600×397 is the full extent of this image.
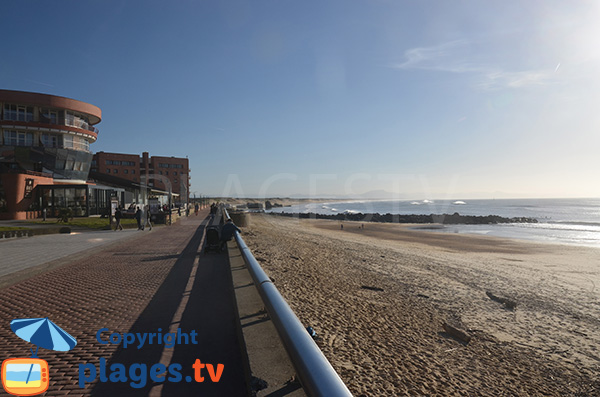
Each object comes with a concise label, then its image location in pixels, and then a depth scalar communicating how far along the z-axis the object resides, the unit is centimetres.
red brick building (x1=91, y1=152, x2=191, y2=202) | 8362
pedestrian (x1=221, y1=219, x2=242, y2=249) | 1072
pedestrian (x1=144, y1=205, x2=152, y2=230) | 2247
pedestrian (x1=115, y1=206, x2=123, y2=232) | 2053
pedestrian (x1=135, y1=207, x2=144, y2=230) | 2119
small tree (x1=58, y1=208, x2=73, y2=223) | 2395
